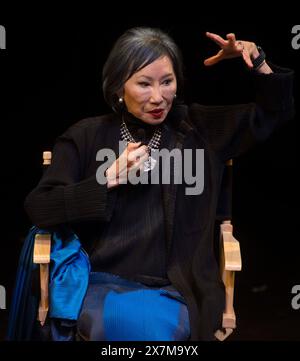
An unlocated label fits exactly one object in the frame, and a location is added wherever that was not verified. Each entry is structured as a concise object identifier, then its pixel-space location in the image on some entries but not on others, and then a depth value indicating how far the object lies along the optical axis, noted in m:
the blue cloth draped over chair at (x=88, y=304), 6.00
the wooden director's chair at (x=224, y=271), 6.17
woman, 6.20
